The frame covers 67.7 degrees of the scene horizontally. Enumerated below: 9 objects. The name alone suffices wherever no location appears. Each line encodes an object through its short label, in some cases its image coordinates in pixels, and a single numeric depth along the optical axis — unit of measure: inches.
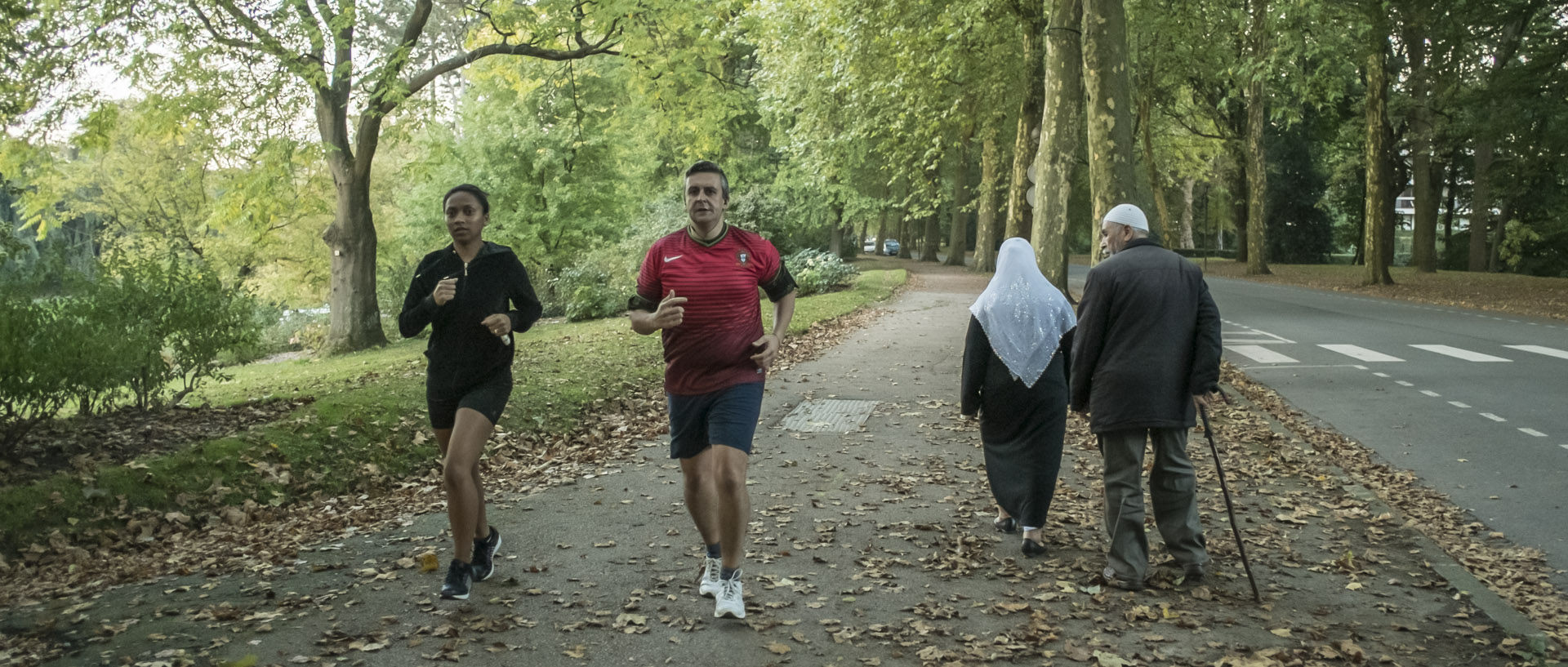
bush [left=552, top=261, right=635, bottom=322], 1114.1
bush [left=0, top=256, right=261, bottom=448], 309.9
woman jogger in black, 221.5
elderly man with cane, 237.3
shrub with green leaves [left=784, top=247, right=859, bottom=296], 1264.8
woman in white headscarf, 267.6
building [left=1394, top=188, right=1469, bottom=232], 2186.3
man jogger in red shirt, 208.7
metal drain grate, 448.5
